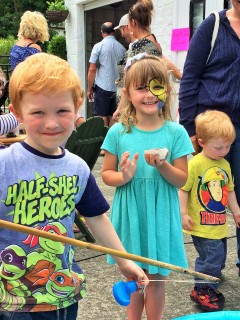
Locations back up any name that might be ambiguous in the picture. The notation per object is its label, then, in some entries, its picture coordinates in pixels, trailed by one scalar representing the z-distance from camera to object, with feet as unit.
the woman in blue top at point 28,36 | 15.28
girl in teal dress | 6.24
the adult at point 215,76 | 7.72
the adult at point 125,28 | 14.93
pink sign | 15.56
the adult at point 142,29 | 11.83
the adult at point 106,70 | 19.49
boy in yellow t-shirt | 7.58
